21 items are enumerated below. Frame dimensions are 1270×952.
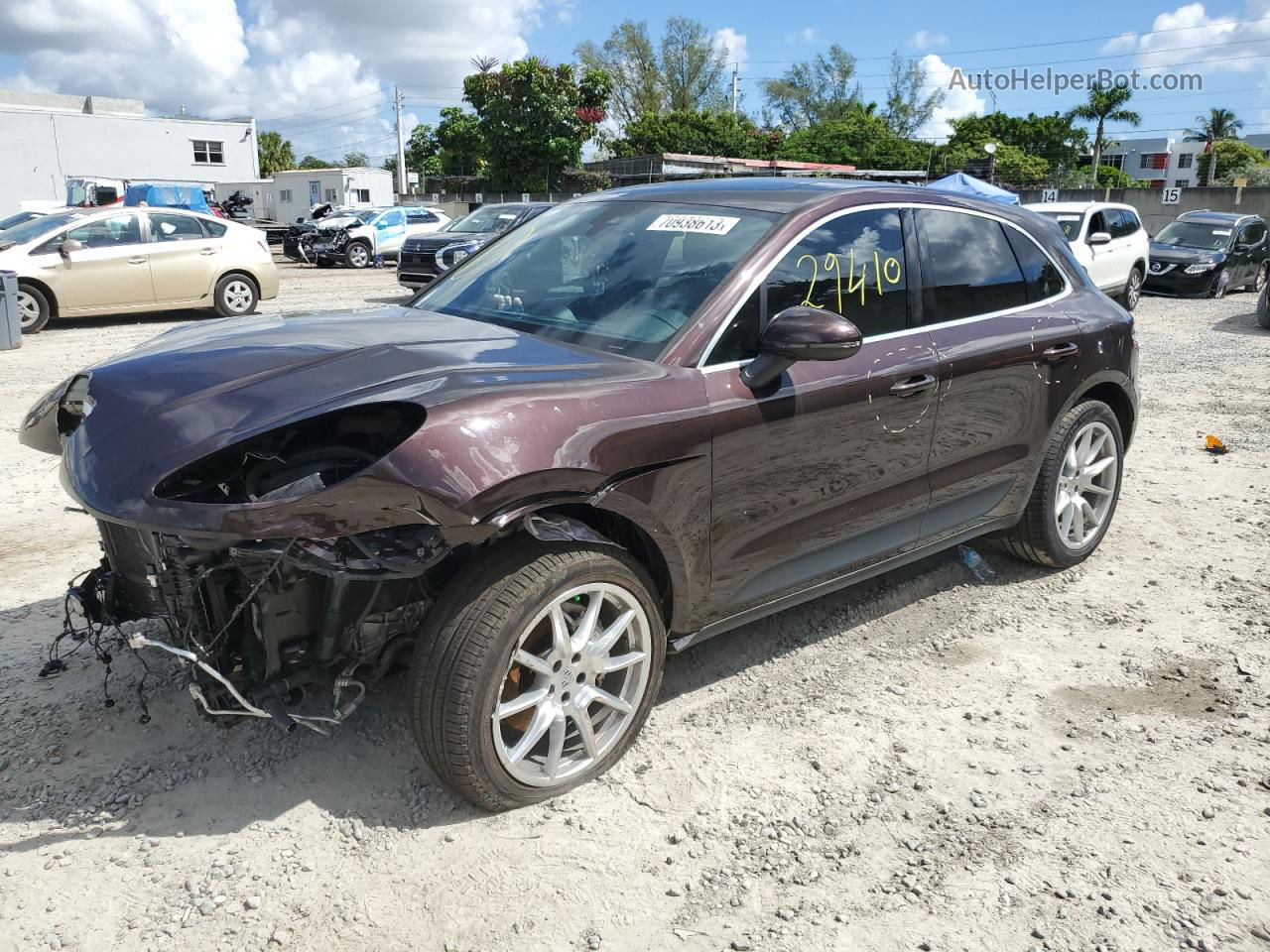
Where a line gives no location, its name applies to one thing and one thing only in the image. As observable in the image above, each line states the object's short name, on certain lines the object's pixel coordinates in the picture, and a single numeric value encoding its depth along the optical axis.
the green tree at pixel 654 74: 69.50
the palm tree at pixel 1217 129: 80.00
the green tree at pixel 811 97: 73.62
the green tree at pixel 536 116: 42.72
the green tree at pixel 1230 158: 72.25
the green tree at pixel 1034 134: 66.12
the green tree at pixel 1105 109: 57.67
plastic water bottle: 4.72
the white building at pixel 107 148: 45.34
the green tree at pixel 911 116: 71.44
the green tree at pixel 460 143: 52.06
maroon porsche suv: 2.48
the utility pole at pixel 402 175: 54.44
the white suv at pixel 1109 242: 14.42
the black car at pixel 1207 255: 17.56
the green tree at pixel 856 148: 51.78
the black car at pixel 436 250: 15.61
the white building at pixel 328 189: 50.19
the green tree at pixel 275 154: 92.73
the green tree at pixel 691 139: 51.88
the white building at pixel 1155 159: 90.75
